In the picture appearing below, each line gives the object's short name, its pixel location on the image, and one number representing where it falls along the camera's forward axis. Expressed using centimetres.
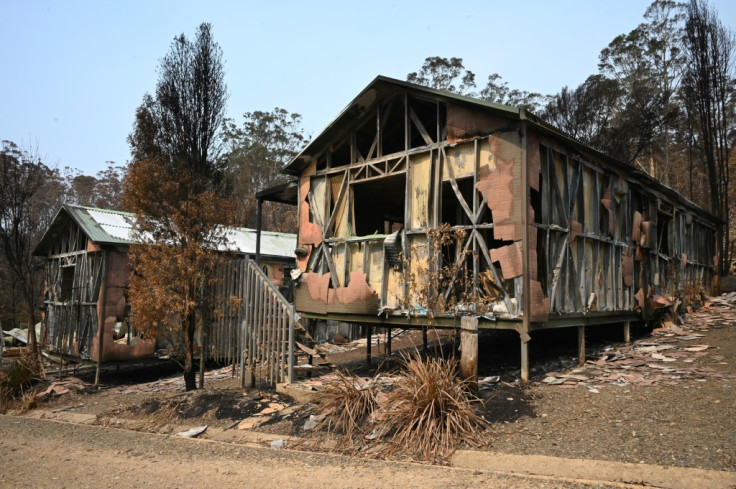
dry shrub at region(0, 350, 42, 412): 1041
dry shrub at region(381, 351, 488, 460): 591
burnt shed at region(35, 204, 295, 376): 1325
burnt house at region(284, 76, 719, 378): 857
